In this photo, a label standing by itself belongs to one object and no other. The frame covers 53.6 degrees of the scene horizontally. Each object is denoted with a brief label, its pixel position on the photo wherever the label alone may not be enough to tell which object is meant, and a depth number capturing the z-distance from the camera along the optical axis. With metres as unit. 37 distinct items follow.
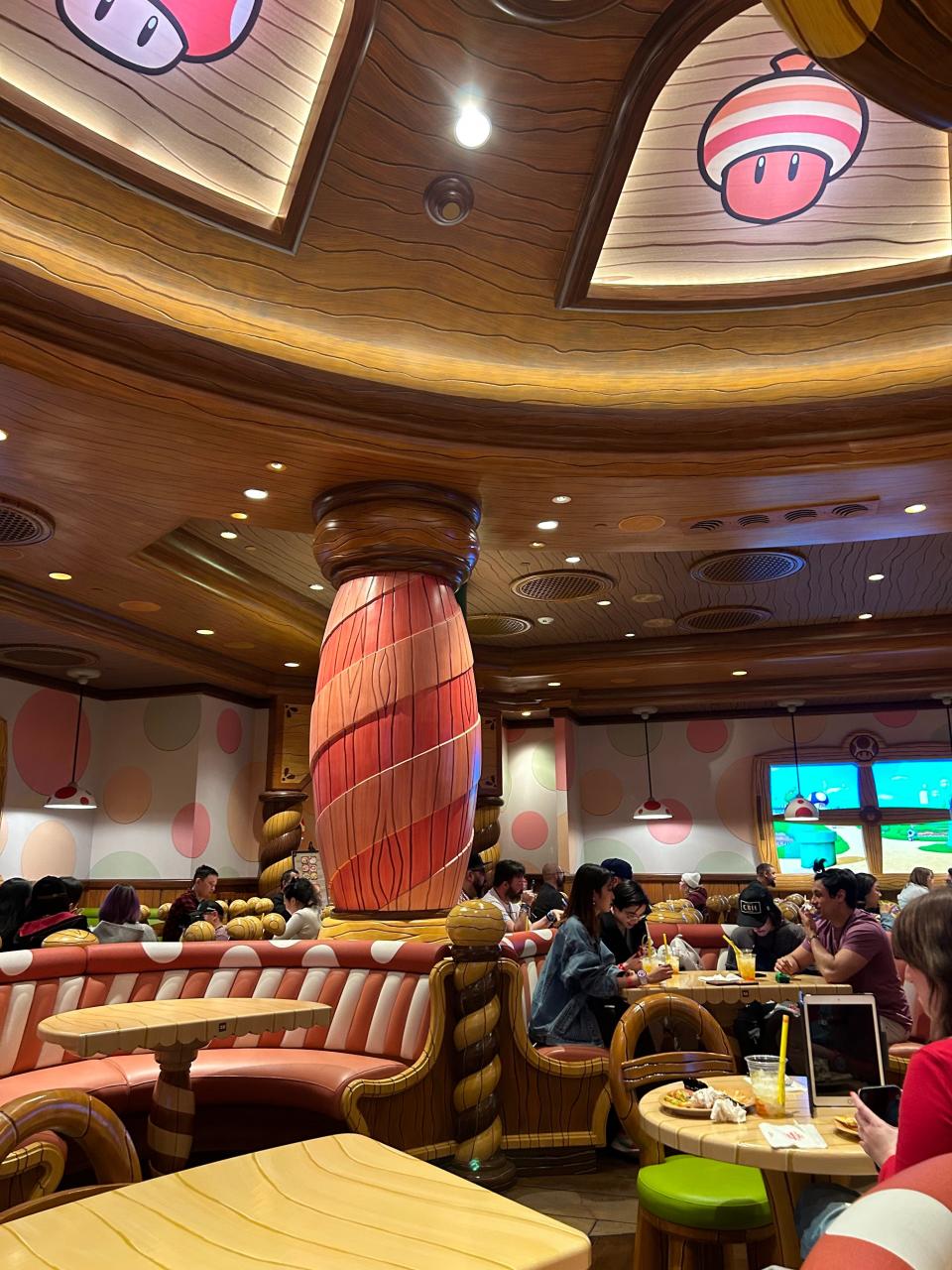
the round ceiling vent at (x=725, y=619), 9.45
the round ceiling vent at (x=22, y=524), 6.01
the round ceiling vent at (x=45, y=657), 9.09
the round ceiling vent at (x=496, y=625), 9.64
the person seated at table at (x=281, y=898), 7.79
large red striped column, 4.99
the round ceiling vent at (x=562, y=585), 8.24
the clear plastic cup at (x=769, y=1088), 2.10
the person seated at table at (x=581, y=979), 4.18
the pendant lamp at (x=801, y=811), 11.22
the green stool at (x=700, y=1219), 2.10
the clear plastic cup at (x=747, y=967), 4.83
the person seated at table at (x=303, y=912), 5.67
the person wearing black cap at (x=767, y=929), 5.67
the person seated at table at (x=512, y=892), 7.07
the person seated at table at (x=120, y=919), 4.73
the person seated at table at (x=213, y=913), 6.60
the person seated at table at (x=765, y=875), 10.69
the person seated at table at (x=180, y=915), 6.59
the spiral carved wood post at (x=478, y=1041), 3.71
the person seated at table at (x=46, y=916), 4.38
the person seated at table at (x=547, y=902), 8.29
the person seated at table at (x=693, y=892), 9.38
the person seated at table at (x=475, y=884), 9.62
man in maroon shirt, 4.00
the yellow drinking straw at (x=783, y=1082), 2.10
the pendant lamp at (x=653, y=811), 11.80
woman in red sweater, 1.36
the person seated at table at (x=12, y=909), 4.67
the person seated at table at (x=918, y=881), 8.37
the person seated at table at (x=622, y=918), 5.05
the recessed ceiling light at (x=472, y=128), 4.19
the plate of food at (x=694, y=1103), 2.10
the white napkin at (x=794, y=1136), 1.86
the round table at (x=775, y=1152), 1.81
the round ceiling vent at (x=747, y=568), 7.61
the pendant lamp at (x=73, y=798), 9.66
